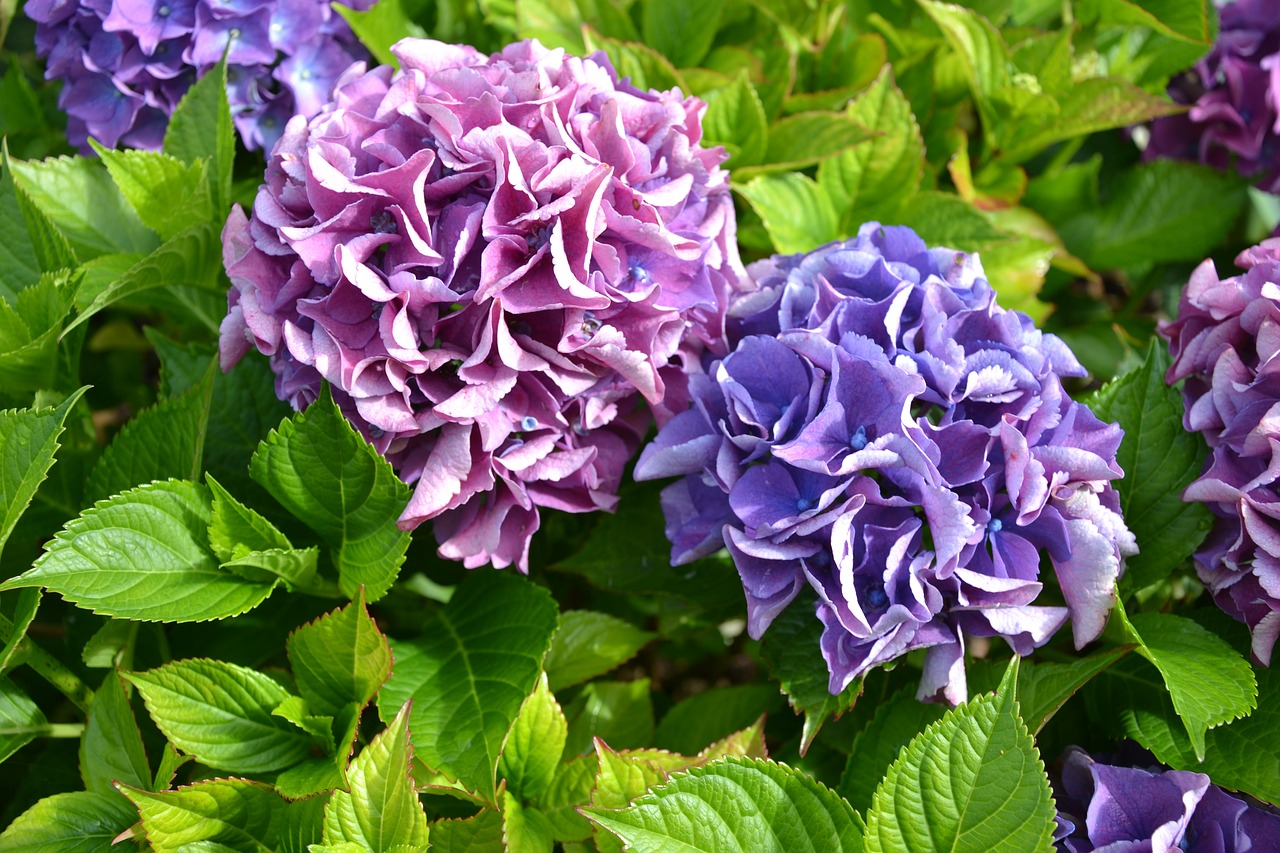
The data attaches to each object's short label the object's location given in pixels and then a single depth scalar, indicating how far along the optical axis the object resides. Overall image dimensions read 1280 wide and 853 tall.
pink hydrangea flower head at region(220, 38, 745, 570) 0.94
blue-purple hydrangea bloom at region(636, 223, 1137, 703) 0.92
